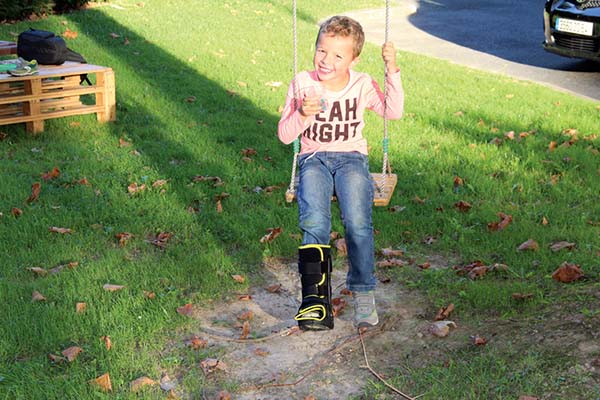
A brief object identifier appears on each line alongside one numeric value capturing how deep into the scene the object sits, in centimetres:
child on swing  450
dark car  1095
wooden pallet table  845
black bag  899
